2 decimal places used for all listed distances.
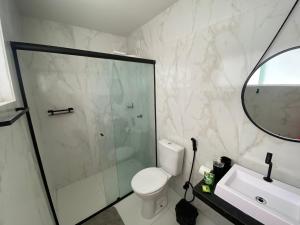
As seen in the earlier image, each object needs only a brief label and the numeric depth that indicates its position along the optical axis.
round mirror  0.87
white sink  0.74
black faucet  0.91
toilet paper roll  1.22
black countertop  0.78
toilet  1.42
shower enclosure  1.67
